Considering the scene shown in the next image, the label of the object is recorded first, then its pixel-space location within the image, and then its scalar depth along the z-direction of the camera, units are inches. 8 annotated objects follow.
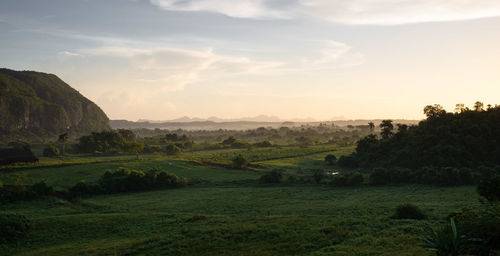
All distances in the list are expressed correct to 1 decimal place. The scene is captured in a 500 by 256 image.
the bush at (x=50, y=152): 4207.7
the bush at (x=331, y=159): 3806.6
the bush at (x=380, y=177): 2513.5
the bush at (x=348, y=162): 3654.0
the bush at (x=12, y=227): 1370.0
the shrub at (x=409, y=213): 1309.1
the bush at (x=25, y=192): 2057.1
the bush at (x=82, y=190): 2313.0
